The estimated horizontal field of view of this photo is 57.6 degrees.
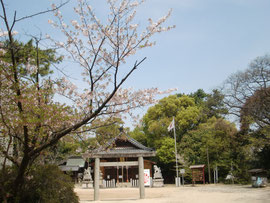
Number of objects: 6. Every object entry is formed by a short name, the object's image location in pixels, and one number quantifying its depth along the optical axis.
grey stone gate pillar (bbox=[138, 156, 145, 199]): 11.36
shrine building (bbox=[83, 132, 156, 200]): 11.64
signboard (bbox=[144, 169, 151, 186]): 20.34
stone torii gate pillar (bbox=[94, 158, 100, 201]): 11.47
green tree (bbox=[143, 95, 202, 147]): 27.47
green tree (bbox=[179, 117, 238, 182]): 21.62
